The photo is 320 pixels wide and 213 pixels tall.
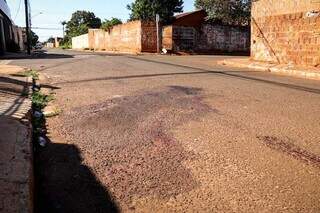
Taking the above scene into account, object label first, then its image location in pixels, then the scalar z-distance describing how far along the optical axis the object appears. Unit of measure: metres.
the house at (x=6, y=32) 19.21
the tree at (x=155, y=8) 25.86
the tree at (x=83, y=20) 68.36
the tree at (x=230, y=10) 26.74
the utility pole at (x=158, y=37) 22.91
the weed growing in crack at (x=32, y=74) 7.68
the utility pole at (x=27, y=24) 21.42
